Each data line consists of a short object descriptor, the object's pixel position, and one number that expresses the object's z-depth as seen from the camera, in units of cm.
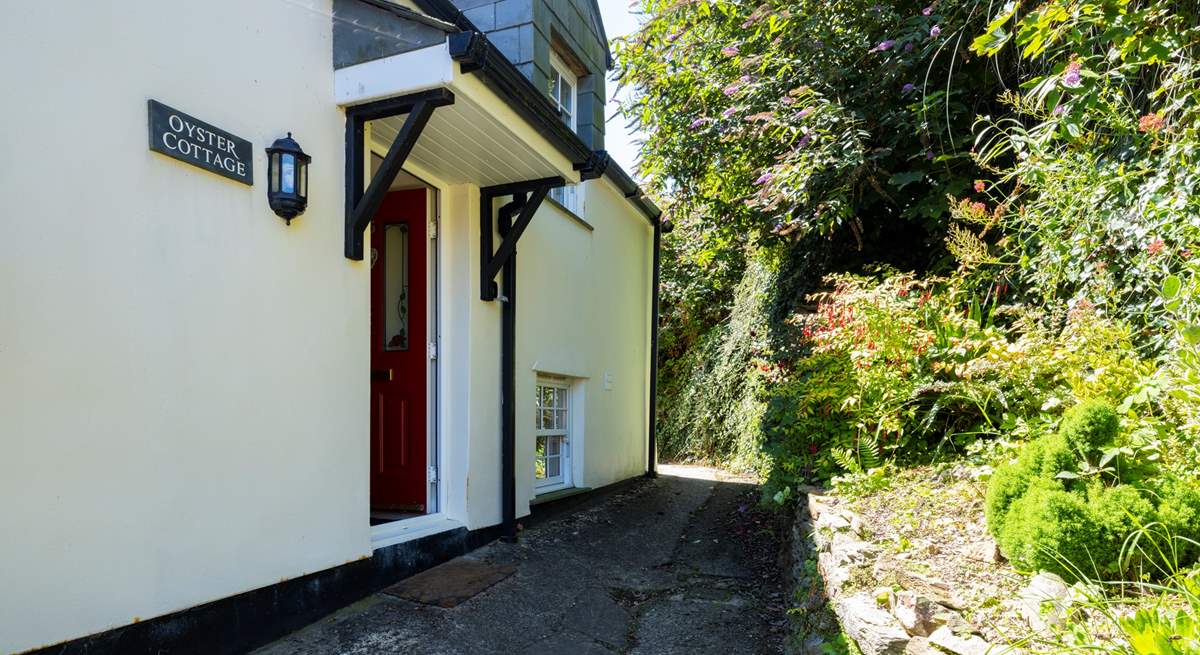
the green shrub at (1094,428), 250
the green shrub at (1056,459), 252
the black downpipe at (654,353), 955
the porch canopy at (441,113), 337
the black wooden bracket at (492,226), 486
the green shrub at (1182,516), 222
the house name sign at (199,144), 261
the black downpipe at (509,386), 505
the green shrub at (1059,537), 225
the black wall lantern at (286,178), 310
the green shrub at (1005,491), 258
